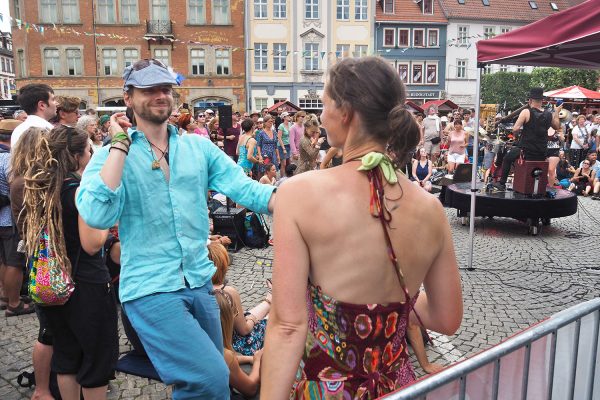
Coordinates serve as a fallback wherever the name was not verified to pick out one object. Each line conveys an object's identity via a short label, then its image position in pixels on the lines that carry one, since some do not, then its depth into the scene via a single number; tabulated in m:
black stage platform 7.93
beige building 37.47
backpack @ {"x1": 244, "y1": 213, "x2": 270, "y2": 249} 7.69
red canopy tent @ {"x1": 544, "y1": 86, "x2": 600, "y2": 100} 22.69
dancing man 2.31
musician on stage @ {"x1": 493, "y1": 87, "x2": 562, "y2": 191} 8.04
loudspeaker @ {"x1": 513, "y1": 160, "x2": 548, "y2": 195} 8.20
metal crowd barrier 1.43
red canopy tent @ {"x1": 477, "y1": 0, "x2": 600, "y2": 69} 4.58
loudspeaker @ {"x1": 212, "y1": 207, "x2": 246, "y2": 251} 7.52
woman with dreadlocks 2.85
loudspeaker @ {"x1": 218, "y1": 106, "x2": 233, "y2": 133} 11.16
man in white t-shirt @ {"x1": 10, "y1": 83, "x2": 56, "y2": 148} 5.38
